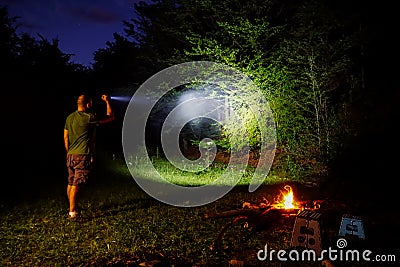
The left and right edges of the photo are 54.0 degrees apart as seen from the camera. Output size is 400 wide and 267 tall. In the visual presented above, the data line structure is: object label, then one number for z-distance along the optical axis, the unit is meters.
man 6.06
